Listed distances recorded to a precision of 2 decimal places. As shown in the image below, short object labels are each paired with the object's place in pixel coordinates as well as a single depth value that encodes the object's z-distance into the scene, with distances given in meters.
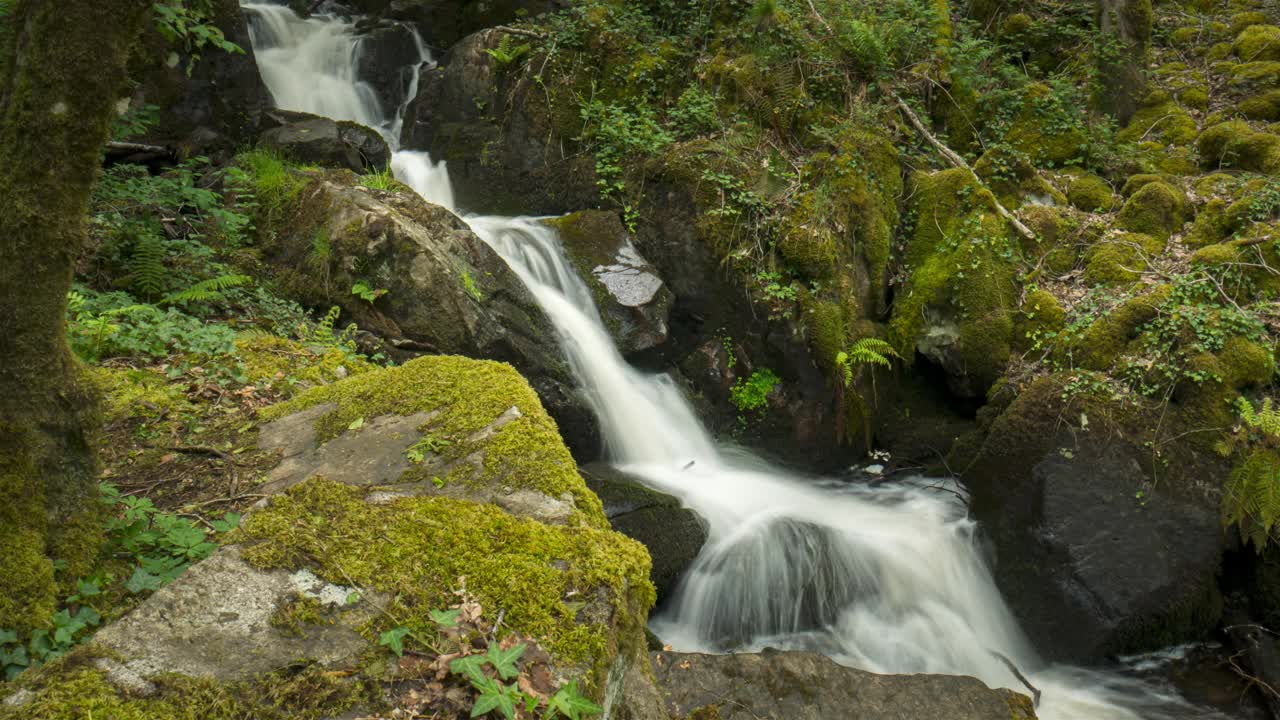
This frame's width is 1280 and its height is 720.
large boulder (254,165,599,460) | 6.16
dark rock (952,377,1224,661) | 5.55
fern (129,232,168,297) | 5.53
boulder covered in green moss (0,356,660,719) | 1.65
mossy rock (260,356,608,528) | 2.51
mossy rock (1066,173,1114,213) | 8.20
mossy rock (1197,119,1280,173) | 8.07
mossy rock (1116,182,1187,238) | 7.51
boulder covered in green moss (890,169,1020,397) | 7.20
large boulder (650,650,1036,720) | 4.17
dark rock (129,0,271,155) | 8.74
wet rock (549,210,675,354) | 7.77
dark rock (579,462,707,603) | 5.46
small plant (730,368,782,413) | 7.90
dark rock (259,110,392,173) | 8.30
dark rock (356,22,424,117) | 11.58
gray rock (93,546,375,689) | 1.70
